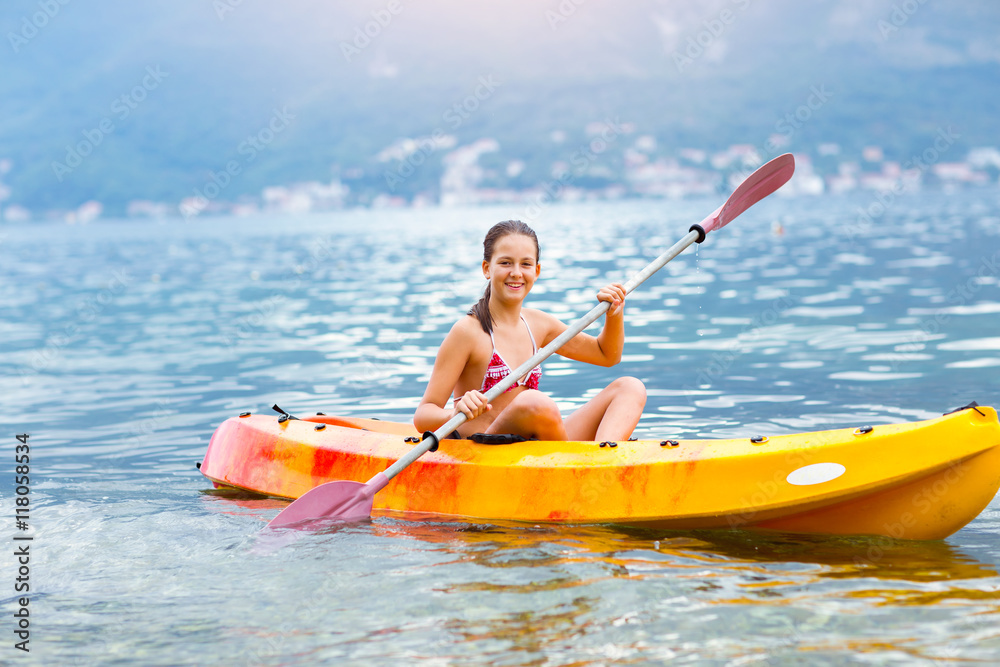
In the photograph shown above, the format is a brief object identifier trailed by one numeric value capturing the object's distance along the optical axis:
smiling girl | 4.51
